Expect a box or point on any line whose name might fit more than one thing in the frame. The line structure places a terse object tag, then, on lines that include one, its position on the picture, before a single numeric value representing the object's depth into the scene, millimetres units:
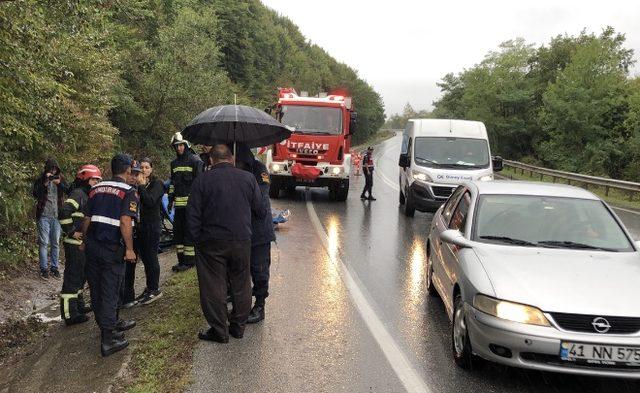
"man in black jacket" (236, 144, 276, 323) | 5441
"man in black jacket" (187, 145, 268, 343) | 4777
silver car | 3781
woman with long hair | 6175
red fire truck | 14789
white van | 11836
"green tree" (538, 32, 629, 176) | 37062
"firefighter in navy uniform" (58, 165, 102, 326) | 5965
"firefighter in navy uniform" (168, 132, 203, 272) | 7270
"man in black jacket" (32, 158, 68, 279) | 7825
